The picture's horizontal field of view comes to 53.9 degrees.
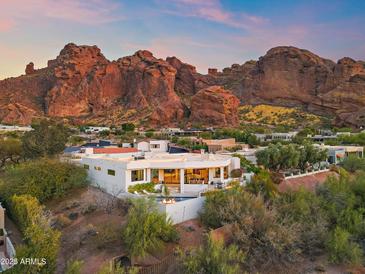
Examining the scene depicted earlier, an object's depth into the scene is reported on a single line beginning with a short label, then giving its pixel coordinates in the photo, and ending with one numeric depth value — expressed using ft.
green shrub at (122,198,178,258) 53.93
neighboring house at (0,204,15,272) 52.24
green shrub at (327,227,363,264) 54.85
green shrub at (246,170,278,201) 72.51
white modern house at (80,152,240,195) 76.79
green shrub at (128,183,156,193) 75.31
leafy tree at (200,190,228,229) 63.46
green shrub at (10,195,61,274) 43.16
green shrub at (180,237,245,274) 44.78
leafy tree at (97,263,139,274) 41.21
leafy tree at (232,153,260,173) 92.62
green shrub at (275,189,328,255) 59.06
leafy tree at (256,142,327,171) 102.01
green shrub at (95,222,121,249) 57.36
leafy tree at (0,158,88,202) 78.69
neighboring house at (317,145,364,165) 132.36
